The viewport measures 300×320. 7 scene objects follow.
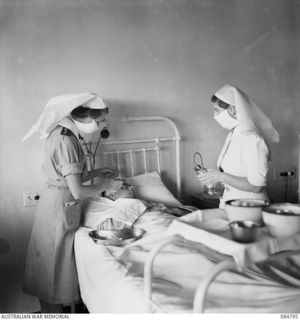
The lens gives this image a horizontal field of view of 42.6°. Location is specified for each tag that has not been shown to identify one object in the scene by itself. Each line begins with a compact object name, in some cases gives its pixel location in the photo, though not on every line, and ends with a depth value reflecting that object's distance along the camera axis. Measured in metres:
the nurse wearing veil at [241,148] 1.67
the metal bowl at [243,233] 0.86
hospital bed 0.88
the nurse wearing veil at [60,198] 1.72
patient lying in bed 1.79
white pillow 2.12
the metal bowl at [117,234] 1.67
